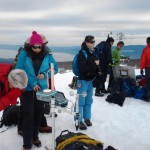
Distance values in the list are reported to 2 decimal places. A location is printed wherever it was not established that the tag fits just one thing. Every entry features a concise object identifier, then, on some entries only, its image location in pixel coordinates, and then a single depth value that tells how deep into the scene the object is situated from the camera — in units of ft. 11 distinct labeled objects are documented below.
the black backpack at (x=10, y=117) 13.39
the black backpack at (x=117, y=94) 17.93
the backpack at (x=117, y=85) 19.53
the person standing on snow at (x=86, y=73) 12.88
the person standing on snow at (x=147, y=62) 18.58
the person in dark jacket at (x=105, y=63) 19.12
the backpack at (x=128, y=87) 19.61
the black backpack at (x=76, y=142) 9.34
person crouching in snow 8.18
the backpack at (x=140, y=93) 19.08
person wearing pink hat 10.62
